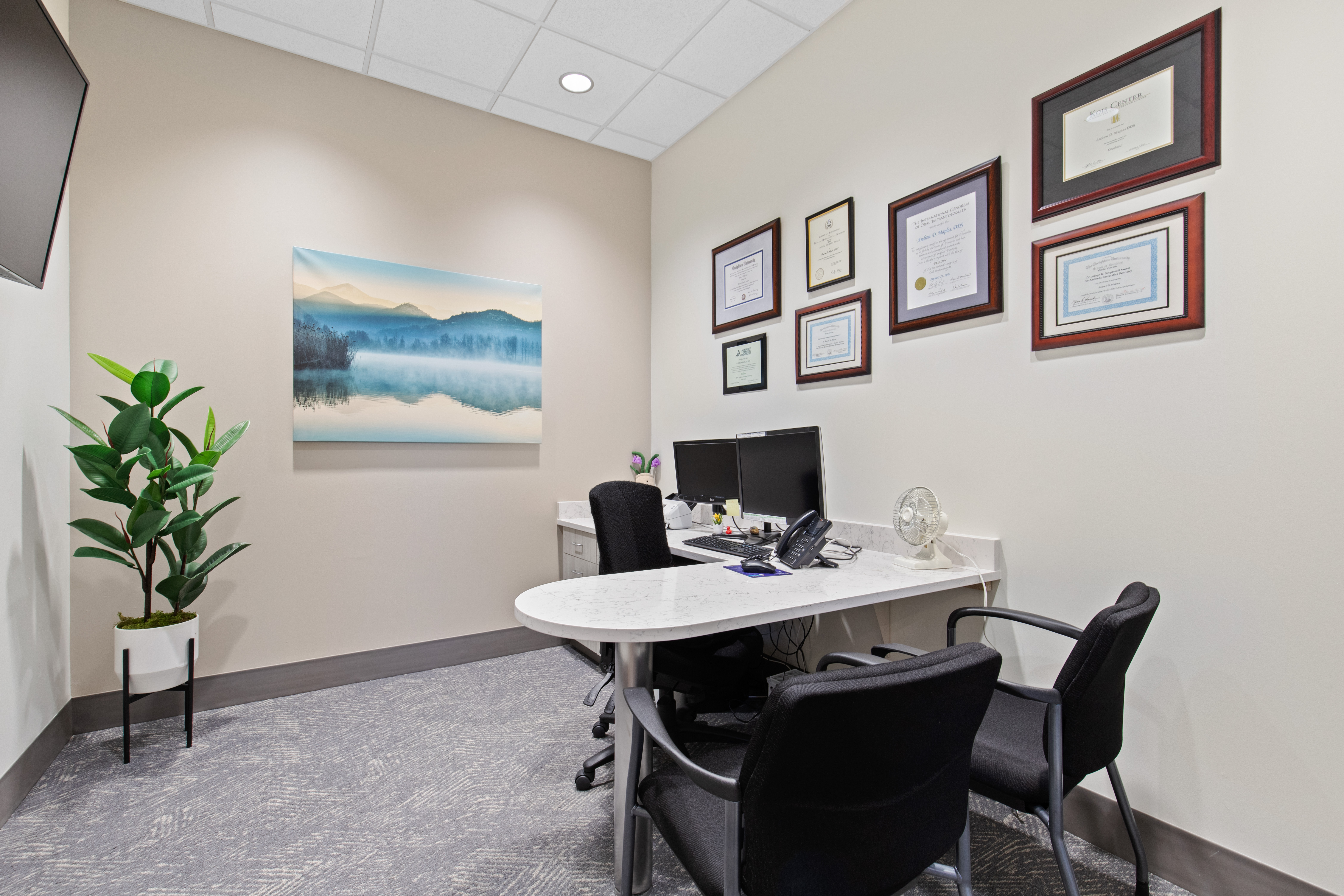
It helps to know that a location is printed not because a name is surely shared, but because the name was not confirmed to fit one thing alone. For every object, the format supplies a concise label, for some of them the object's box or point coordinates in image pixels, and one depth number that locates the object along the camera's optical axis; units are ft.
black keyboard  7.64
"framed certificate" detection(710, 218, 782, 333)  9.81
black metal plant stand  7.24
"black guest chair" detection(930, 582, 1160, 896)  4.07
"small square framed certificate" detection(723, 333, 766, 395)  10.14
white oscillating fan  6.66
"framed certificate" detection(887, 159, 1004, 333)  6.77
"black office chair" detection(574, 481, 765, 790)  6.77
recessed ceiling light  10.22
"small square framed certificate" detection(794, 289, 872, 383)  8.30
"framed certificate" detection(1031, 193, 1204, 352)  5.35
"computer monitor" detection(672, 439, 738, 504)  9.87
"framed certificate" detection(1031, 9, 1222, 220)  5.30
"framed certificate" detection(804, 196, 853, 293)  8.53
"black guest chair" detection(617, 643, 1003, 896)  2.75
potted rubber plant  7.22
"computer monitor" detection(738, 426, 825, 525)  8.18
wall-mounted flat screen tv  4.66
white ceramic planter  7.50
